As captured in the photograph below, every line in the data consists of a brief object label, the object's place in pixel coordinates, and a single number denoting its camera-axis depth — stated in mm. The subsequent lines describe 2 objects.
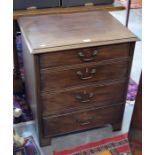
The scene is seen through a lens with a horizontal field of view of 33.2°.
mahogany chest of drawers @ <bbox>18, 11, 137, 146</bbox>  1225
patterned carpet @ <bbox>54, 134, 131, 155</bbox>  1481
